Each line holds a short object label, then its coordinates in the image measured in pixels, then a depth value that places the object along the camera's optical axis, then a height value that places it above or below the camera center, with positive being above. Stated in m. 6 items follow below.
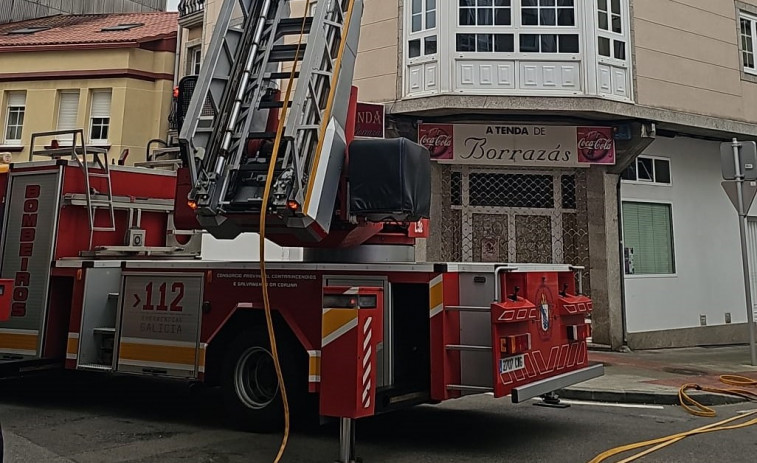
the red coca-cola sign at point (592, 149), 12.69 +3.38
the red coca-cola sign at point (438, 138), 12.68 +3.53
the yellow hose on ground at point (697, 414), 5.59 -1.00
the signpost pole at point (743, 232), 10.52 +1.52
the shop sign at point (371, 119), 12.26 +3.78
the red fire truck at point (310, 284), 5.17 +0.31
